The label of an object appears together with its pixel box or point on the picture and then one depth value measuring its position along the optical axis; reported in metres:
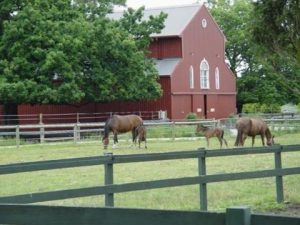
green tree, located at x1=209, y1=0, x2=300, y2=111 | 67.94
